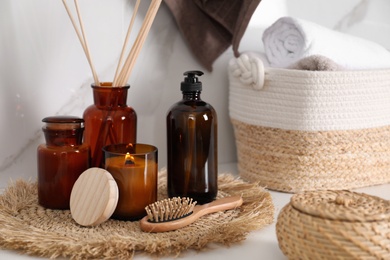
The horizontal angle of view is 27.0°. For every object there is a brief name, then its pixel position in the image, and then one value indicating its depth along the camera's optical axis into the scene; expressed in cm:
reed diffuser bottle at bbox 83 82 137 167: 122
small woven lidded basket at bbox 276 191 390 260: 93
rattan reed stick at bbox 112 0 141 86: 124
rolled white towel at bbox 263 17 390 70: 132
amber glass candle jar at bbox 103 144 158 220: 112
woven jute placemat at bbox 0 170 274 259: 102
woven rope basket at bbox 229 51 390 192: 129
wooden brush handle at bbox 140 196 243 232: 109
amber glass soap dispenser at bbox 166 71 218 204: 121
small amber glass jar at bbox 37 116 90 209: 116
